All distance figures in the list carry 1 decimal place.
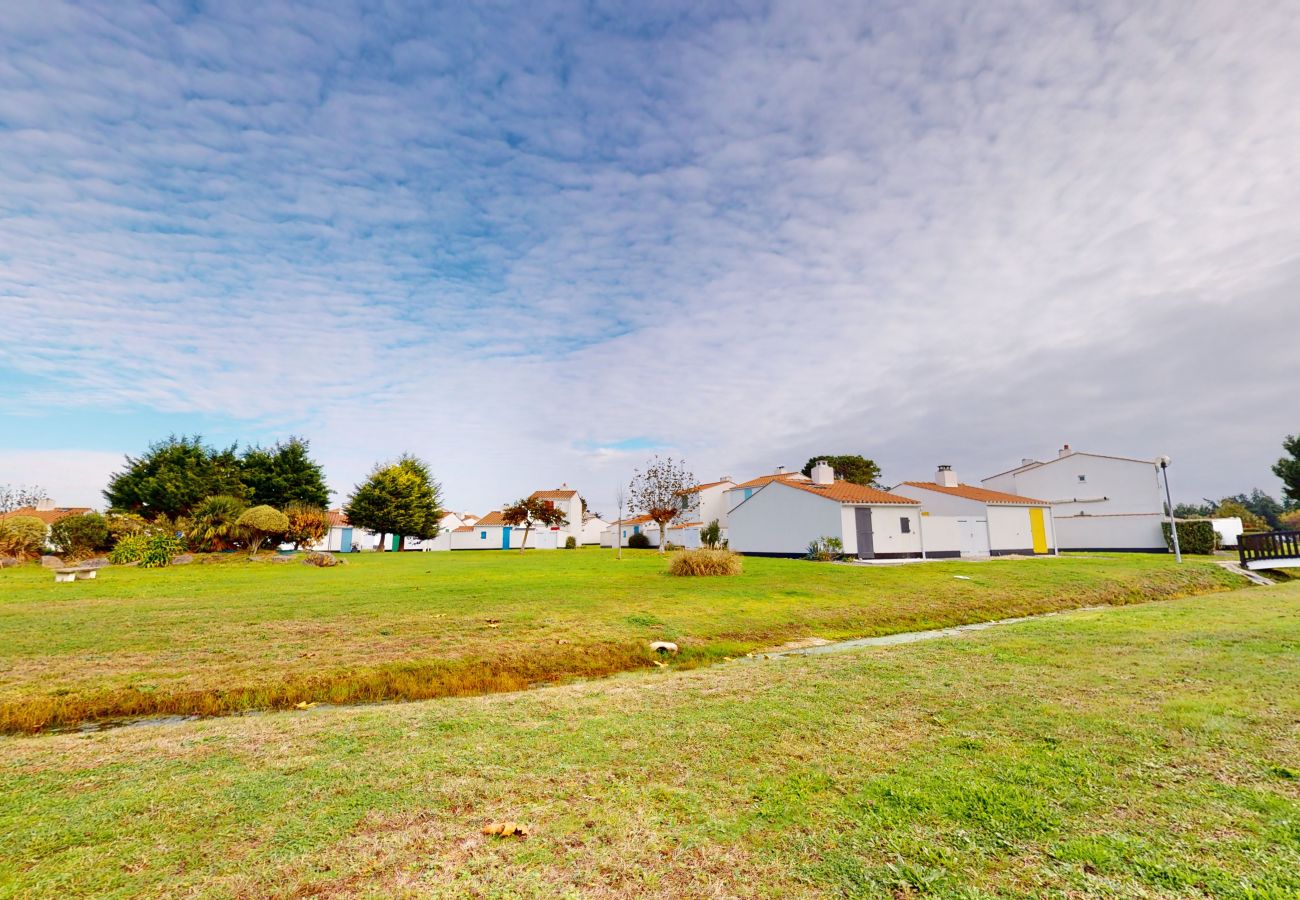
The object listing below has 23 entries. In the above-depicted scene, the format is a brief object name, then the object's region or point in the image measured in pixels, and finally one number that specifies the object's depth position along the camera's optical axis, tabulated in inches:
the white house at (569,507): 2662.4
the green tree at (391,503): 1868.8
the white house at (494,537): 2480.3
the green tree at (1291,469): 1873.3
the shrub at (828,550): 1168.8
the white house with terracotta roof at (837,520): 1196.5
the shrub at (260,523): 1165.7
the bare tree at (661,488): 1699.1
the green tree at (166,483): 1440.7
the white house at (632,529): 2476.6
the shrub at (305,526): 1325.0
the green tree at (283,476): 1711.4
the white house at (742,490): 2023.0
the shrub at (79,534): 1053.2
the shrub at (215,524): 1137.4
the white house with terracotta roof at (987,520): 1337.4
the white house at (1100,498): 1499.8
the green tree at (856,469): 2573.8
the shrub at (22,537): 1016.9
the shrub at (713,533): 1750.7
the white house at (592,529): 2930.6
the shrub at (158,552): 954.1
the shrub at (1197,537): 1360.7
